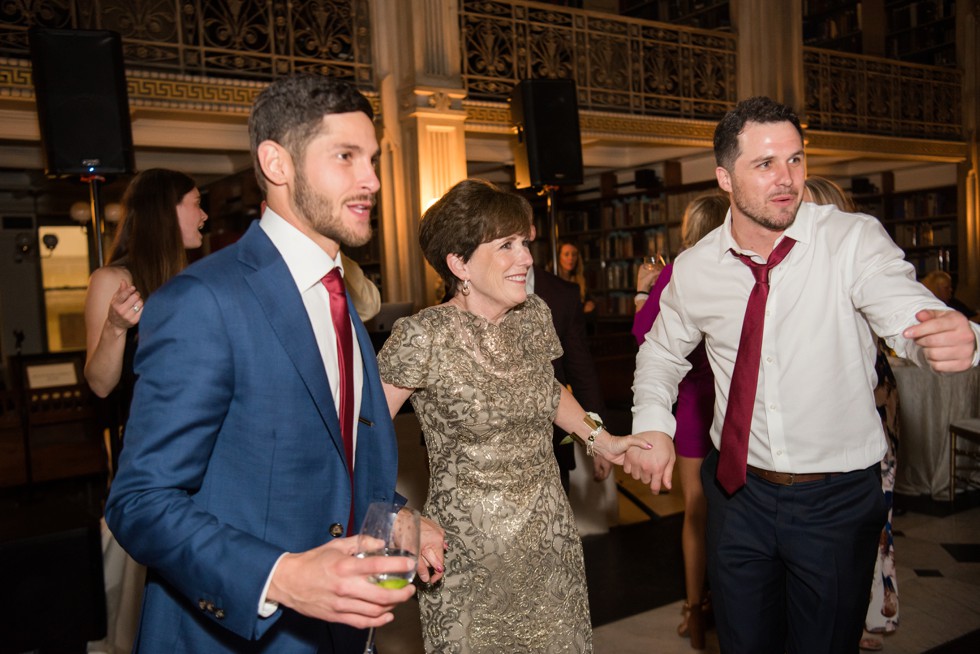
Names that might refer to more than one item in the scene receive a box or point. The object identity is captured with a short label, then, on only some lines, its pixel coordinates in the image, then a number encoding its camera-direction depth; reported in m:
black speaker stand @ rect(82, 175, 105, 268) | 3.68
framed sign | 6.79
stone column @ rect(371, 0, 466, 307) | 6.98
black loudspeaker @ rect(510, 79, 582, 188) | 6.71
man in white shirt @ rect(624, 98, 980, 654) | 1.87
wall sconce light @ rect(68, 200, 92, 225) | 9.91
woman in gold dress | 2.02
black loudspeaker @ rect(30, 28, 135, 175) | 4.33
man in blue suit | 1.06
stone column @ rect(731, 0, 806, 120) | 9.35
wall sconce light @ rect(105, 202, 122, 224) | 10.23
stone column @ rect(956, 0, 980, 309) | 10.54
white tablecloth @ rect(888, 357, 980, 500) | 5.13
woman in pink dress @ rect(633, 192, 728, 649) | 3.11
